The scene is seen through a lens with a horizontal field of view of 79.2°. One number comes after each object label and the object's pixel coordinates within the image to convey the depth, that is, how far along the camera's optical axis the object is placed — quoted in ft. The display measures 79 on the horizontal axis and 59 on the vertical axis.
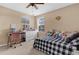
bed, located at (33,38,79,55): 3.28
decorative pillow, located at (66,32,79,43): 3.85
